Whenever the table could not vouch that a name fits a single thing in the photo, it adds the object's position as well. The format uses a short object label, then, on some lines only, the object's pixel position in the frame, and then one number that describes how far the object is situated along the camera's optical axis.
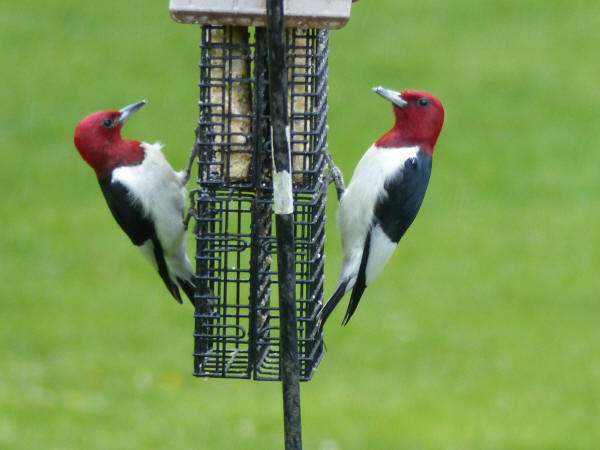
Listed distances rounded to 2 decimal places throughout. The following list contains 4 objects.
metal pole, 8.90
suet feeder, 11.54
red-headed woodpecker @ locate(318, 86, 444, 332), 12.73
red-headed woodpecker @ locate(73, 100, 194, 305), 12.66
